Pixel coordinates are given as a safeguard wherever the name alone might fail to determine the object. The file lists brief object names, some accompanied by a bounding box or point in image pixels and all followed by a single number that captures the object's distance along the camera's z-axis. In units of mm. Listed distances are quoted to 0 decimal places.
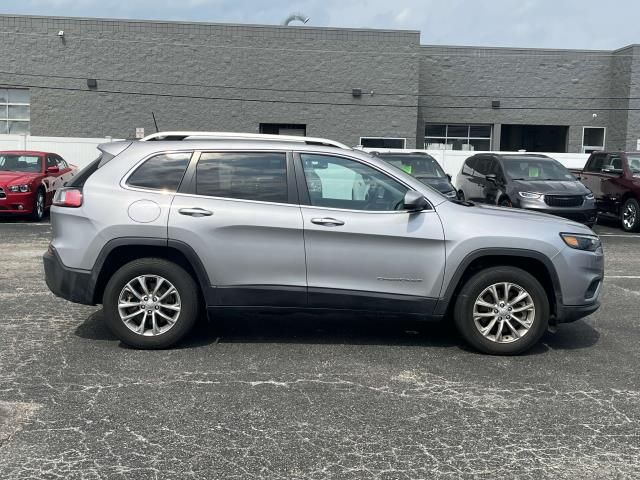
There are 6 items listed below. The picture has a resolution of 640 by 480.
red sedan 14117
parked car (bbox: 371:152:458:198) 14667
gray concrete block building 26609
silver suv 5293
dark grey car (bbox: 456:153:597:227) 12836
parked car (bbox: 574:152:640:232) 14484
